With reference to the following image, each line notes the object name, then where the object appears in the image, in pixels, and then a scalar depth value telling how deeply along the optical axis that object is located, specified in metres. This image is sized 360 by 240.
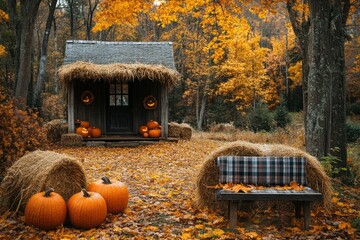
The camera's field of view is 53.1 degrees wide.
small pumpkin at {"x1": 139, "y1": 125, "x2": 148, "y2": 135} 15.84
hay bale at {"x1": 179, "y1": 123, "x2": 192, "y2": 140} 16.33
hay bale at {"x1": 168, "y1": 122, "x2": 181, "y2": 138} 16.05
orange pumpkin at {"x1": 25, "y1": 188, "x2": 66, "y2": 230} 5.03
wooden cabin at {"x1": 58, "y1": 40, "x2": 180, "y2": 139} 15.18
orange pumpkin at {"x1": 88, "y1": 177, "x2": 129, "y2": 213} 5.81
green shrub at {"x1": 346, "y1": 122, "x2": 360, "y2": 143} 17.88
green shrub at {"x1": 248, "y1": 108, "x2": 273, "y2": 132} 19.73
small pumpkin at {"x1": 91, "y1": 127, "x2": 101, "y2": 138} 15.39
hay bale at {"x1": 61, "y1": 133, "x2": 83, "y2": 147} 14.34
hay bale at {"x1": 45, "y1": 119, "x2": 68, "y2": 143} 15.15
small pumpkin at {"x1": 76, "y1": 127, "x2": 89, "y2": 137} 15.00
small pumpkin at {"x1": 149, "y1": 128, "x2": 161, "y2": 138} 15.43
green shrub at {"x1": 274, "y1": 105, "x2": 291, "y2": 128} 20.48
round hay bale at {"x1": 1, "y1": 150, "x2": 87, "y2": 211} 5.45
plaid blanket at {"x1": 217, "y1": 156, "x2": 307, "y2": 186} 5.67
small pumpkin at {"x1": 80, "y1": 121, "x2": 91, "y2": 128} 15.44
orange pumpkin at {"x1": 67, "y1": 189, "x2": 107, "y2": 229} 5.22
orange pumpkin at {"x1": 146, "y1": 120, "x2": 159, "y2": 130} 15.78
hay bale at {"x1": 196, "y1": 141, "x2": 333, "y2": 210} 5.77
